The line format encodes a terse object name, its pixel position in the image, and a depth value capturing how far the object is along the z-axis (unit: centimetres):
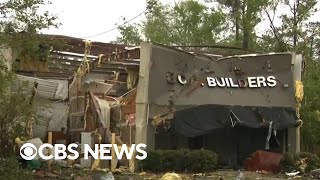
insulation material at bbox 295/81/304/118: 2350
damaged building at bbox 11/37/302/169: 2188
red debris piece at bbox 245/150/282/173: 2148
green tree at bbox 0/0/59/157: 1223
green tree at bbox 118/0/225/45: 4256
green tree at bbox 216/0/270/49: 3897
